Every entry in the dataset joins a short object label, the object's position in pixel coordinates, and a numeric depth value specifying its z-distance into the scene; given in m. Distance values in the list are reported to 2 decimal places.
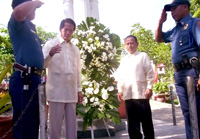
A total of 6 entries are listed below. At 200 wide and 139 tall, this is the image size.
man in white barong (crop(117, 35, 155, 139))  3.70
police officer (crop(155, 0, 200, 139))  2.65
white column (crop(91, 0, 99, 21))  6.14
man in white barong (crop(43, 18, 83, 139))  3.01
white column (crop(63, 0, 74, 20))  5.89
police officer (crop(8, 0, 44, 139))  2.35
